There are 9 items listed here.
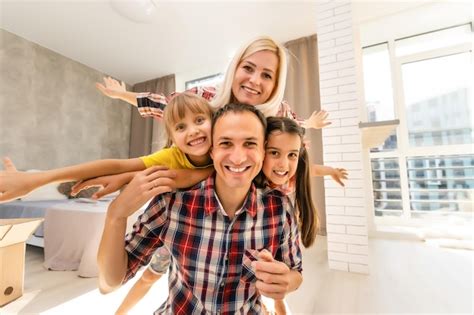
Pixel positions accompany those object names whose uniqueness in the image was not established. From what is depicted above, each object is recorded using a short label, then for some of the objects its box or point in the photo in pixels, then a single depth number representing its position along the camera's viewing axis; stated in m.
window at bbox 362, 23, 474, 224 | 3.10
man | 0.65
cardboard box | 1.48
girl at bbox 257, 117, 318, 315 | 0.76
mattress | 2.29
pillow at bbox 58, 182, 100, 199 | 3.16
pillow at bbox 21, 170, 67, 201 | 2.84
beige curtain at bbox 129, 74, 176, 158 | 4.66
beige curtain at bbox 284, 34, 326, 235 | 3.20
